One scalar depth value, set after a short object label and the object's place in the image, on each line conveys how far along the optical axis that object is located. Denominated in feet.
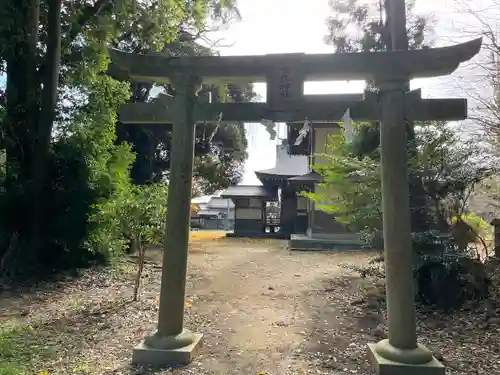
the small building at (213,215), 123.24
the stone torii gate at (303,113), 13.03
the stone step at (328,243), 48.48
